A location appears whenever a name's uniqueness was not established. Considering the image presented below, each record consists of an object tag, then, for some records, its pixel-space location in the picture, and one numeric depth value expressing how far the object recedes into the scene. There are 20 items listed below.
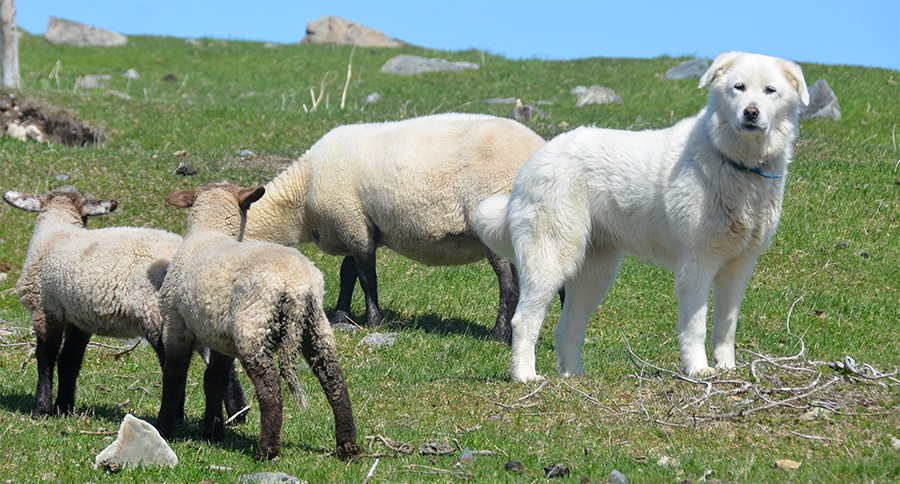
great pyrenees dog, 17.52
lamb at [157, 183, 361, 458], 13.94
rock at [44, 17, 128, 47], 77.29
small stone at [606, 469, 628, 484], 13.08
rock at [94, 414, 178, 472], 13.92
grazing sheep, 24.12
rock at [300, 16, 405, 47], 83.32
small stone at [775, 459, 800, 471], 13.80
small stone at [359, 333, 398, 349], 22.51
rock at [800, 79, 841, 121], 45.82
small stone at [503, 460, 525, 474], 13.88
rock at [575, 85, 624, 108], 51.45
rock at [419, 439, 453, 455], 14.63
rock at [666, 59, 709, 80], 57.88
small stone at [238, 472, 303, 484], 13.07
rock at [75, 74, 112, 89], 59.17
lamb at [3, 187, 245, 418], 16.49
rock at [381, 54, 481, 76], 65.48
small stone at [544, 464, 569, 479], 13.68
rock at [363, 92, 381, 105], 53.93
